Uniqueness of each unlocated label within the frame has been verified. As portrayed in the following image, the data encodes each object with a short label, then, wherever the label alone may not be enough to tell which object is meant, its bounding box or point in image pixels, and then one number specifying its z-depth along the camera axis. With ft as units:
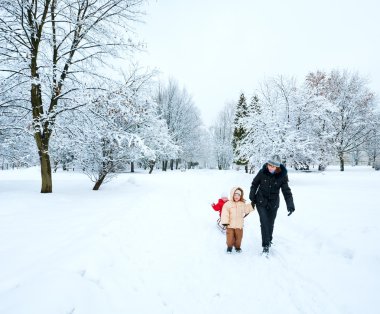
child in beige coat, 17.38
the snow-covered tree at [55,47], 28.63
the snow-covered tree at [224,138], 177.58
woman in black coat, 16.70
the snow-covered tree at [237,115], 147.43
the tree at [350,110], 91.35
